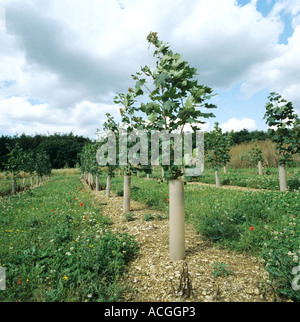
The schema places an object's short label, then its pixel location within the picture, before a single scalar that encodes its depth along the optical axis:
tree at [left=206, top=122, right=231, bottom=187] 11.39
